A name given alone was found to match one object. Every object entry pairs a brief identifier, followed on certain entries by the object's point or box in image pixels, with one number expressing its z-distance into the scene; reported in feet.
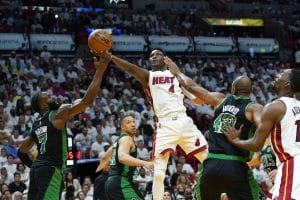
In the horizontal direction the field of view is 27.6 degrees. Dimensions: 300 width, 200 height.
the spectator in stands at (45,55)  66.20
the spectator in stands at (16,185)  41.57
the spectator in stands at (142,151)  49.01
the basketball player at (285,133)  18.24
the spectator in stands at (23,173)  43.24
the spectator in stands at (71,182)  42.50
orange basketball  24.32
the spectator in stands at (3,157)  44.70
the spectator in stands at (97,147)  48.76
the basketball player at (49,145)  23.24
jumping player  27.55
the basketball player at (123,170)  26.82
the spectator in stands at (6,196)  39.06
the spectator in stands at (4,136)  46.55
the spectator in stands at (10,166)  44.34
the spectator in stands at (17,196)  39.05
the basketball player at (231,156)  20.68
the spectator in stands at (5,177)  42.37
